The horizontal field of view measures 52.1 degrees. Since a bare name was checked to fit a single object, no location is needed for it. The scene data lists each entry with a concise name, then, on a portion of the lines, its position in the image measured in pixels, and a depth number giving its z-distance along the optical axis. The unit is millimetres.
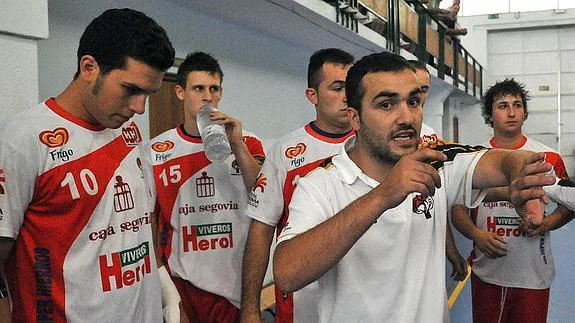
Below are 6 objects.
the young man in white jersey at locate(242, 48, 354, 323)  2602
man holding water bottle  2965
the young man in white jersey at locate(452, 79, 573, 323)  3340
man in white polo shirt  1706
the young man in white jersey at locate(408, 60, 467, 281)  3314
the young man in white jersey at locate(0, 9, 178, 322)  1763
